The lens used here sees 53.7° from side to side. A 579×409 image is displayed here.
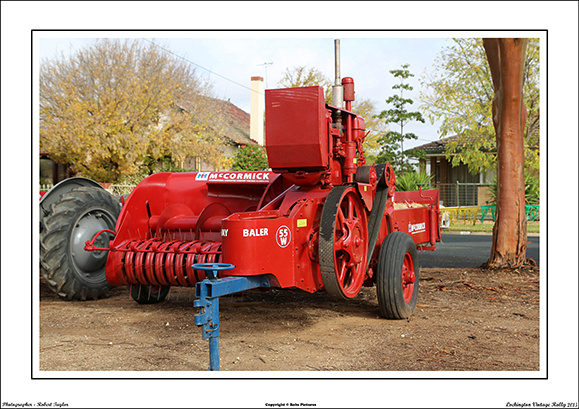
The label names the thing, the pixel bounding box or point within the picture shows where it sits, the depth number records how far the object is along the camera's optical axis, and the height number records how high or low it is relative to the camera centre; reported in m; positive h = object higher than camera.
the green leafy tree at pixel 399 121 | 29.14 +4.18
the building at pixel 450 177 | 31.12 +1.57
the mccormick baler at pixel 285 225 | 5.12 -0.23
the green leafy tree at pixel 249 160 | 25.81 +1.98
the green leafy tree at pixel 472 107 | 25.92 +4.44
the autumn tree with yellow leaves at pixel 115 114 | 25.30 +4.15
